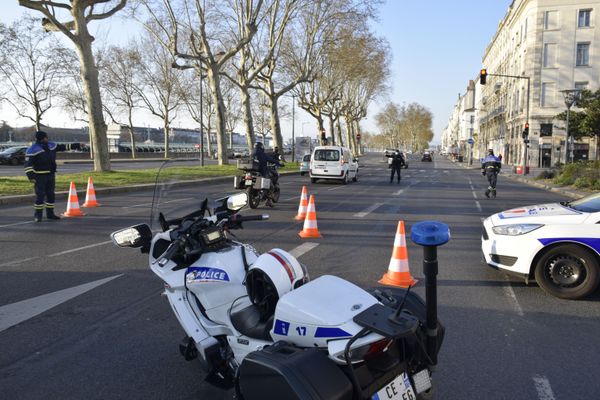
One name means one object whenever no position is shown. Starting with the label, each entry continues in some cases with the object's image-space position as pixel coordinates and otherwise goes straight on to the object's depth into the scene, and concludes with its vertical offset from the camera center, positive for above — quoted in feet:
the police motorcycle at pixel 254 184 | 41.98 -3.15
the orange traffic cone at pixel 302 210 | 36.29 -4.78
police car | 17.12 -3.91
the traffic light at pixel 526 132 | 110.82 +2.79
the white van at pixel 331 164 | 74.18 -2.57
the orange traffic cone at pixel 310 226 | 29.17 -4.83
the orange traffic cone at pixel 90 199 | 42.68 -4.27
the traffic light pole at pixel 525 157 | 113.91 -3.14
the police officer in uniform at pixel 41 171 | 34.06 -1.34
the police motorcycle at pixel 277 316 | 7.25 -2.98
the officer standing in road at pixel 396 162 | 79.15 -2.57
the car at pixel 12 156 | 116.26 -0.87
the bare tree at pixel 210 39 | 90.89 +22.03
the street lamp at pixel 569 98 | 90.68 +8.80
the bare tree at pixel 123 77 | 172.96 +28.03
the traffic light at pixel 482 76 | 91.04 +13.36
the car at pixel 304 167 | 101.75 -4.09
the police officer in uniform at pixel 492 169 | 55.01 -2.77
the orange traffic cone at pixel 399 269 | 19.16 -5.01
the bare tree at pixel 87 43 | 63.72 +14.97
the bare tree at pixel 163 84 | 177.68 +26.03
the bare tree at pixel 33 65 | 117.99 +24.37
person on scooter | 44.11 -1.06
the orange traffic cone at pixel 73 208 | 36.88 -4.39
